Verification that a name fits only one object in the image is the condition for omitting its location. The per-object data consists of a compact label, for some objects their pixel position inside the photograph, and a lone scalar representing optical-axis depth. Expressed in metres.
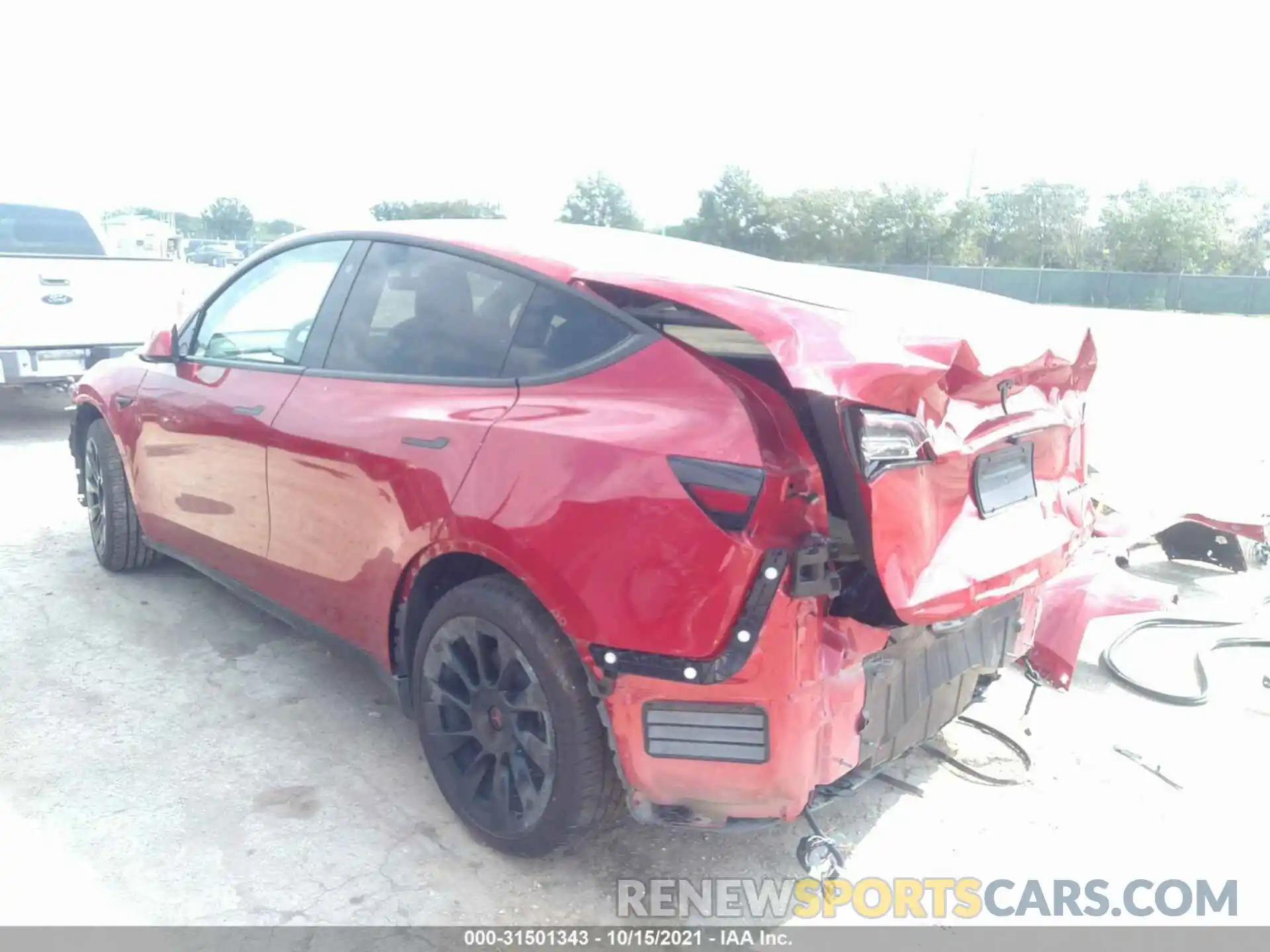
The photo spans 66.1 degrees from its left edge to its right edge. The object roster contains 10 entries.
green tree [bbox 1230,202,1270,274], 51.90
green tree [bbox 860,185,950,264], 47.38
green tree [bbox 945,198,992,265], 48.12
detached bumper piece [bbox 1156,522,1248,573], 5.18
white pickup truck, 7.26
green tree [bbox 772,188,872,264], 44.84
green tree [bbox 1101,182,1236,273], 49.06
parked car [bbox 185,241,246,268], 33.34
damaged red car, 2.15
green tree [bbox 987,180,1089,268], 50.62
